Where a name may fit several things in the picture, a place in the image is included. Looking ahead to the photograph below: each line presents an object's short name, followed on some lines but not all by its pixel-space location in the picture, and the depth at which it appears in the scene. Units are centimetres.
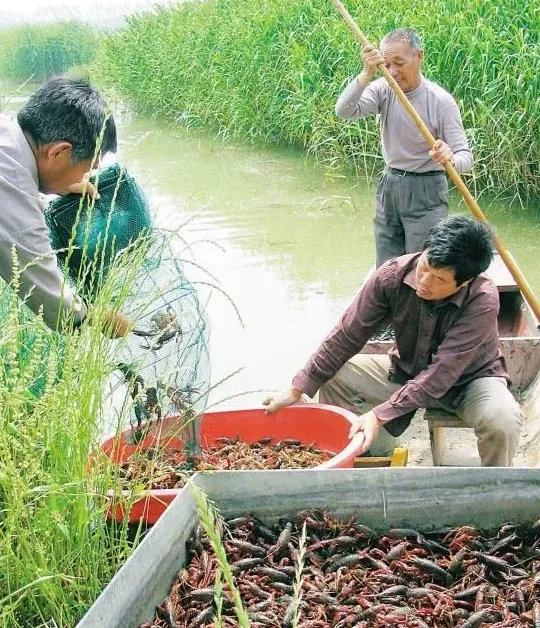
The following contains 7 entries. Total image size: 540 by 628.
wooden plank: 391
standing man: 530
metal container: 274
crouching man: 362
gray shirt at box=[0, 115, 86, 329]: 275
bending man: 277
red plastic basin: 353
